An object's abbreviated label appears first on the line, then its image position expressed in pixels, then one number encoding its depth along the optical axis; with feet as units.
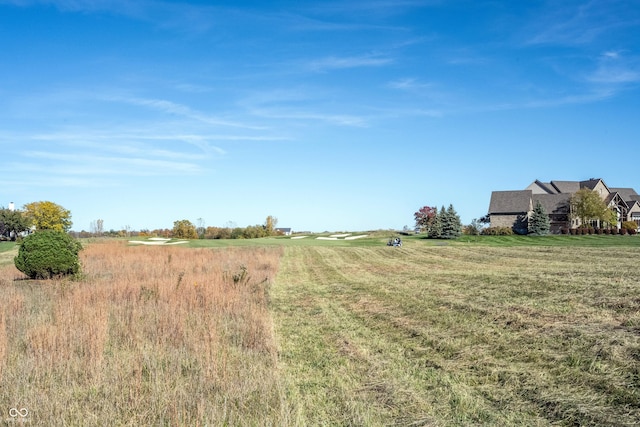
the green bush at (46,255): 52.90
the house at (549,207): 225.56
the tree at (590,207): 205.46
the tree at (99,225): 297.02
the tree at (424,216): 285.64
